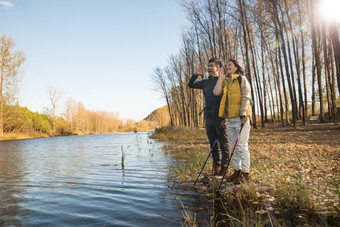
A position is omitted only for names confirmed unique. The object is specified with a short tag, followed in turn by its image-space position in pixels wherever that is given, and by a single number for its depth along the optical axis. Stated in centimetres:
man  420
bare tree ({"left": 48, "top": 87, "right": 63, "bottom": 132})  5090
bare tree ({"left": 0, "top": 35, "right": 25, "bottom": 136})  3059
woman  349
